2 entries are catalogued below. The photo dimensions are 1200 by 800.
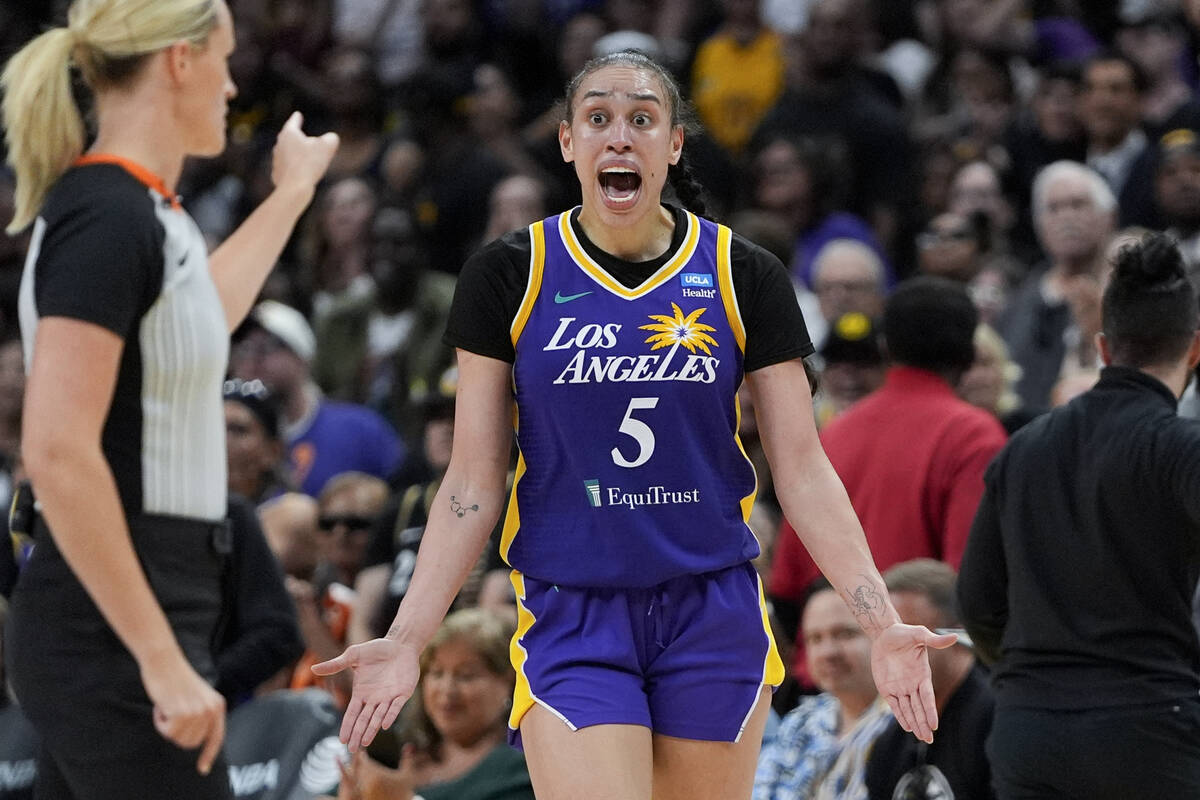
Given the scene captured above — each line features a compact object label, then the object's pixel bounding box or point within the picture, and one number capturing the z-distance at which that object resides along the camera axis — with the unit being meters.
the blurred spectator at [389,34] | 26.52
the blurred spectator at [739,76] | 23.22
